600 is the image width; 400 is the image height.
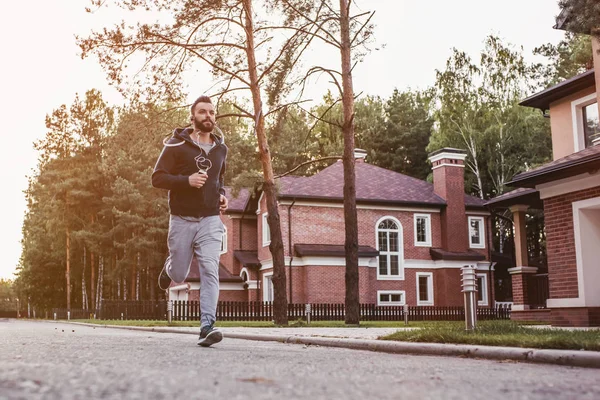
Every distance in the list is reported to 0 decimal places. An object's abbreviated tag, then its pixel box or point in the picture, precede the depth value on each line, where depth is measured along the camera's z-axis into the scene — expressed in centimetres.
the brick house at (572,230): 1426
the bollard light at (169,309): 2149
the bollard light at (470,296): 953
